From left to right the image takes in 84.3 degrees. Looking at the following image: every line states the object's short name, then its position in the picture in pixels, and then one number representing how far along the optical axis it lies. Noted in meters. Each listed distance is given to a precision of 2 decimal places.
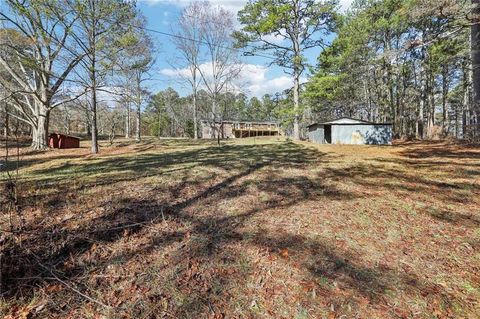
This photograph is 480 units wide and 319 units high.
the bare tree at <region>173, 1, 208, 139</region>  26.16
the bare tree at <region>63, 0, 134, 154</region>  10.52
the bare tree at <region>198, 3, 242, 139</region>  25.99
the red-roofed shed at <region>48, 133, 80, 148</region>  14.90
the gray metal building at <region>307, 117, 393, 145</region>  18.94
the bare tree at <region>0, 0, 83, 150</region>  10.85
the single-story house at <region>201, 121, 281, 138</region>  40.28
